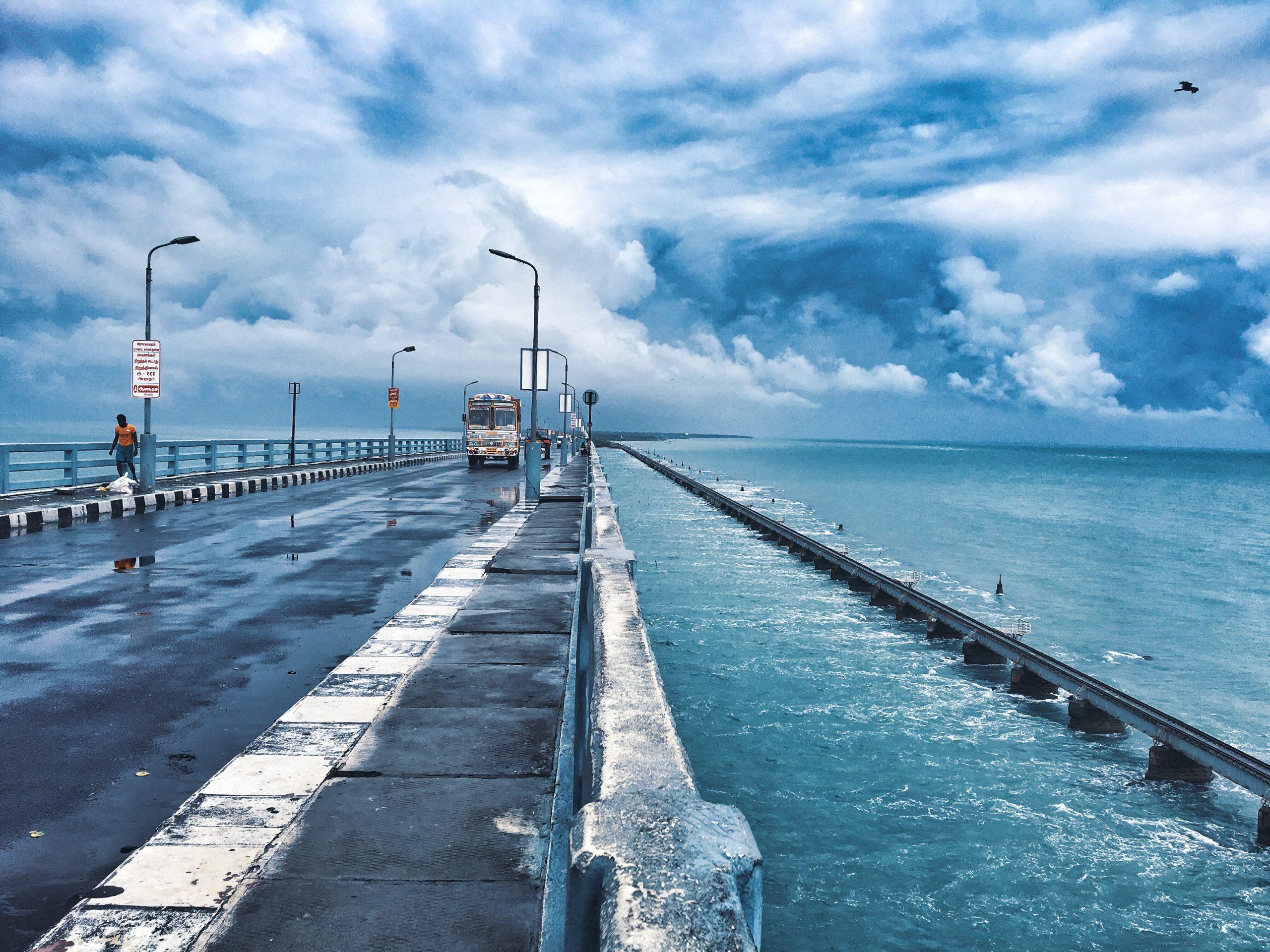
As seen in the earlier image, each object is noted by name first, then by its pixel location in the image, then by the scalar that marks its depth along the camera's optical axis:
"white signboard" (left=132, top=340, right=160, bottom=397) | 22.30
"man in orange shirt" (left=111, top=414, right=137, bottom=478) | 22.62
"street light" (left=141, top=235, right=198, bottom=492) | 22.81
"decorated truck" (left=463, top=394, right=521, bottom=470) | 47.38
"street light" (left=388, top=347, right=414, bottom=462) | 52.44
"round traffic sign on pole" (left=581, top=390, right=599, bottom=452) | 41.53
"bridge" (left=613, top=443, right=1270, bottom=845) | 9.02
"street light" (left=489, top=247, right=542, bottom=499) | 21.97
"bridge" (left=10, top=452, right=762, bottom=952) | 2.54
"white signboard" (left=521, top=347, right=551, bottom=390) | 22.48
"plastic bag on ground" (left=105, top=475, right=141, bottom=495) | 21.78
